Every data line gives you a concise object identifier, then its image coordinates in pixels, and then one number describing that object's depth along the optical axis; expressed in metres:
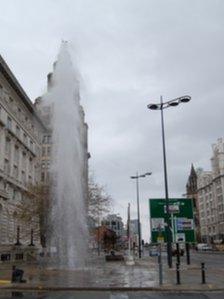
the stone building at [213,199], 164.25
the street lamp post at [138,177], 60.72
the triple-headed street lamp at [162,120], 31.92
